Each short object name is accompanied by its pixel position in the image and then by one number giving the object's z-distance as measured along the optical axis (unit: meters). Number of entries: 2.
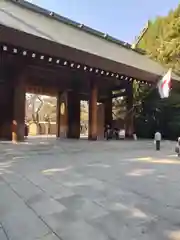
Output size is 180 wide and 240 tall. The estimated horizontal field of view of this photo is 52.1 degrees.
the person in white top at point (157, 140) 7.19
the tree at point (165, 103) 10.66
